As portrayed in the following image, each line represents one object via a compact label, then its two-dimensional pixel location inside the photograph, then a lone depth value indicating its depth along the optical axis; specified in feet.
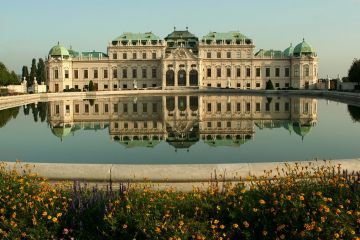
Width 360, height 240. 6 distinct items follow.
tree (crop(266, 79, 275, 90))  266.98
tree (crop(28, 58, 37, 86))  330.34
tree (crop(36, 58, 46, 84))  334.15
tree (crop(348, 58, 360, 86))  219.41
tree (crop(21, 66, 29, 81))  335.88
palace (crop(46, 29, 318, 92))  307.58
